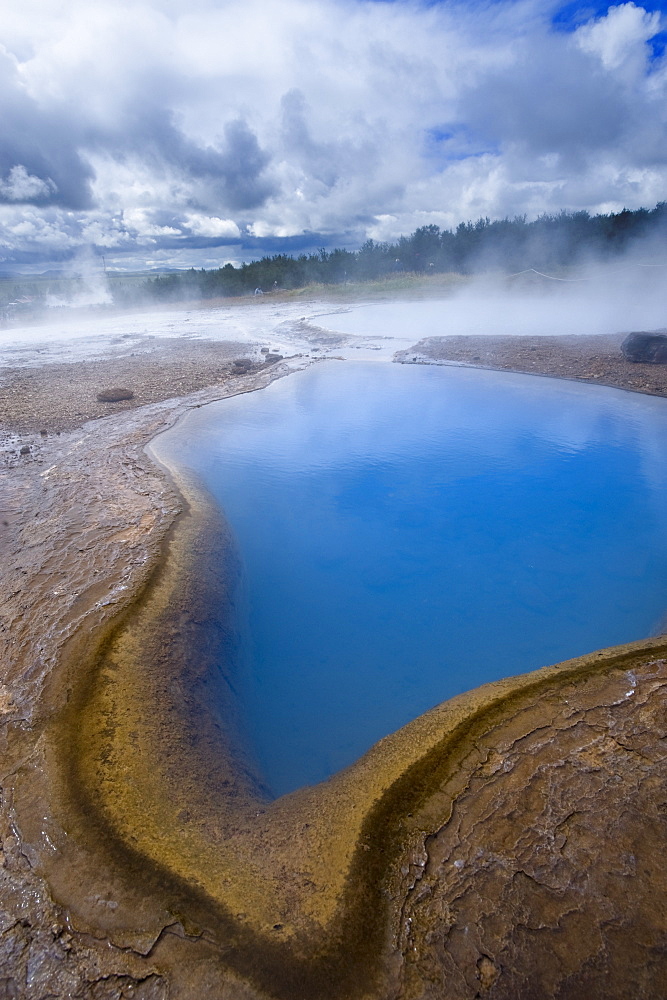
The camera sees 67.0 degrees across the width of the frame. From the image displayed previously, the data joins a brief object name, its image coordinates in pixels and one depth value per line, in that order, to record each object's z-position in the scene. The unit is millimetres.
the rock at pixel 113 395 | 9094
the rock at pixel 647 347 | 9664
